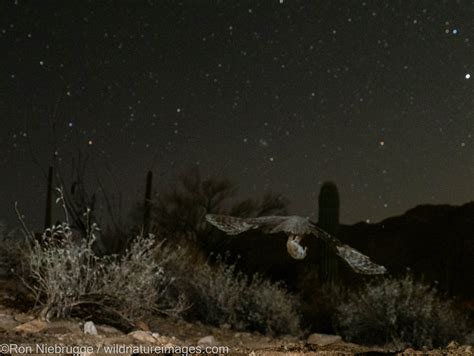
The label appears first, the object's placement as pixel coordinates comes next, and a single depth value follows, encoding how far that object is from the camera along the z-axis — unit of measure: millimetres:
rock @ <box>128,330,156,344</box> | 6875
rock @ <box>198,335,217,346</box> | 7791
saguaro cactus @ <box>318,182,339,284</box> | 14078
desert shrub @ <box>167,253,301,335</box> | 10031
